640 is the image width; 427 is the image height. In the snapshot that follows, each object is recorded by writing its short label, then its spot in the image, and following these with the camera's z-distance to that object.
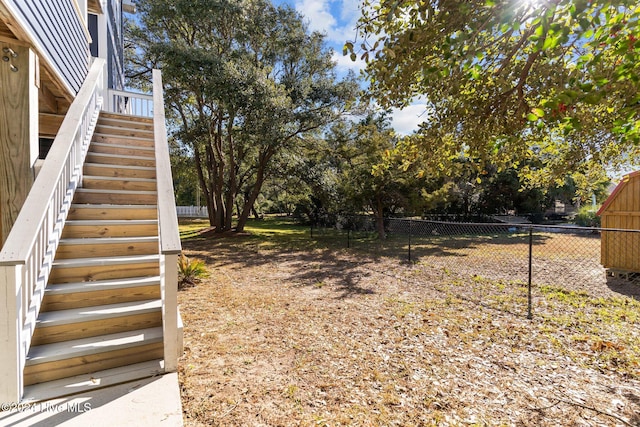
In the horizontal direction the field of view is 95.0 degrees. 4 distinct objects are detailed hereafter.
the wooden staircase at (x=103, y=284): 2.33
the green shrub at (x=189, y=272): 5.64
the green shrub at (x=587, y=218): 16.73
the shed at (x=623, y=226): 6.13
